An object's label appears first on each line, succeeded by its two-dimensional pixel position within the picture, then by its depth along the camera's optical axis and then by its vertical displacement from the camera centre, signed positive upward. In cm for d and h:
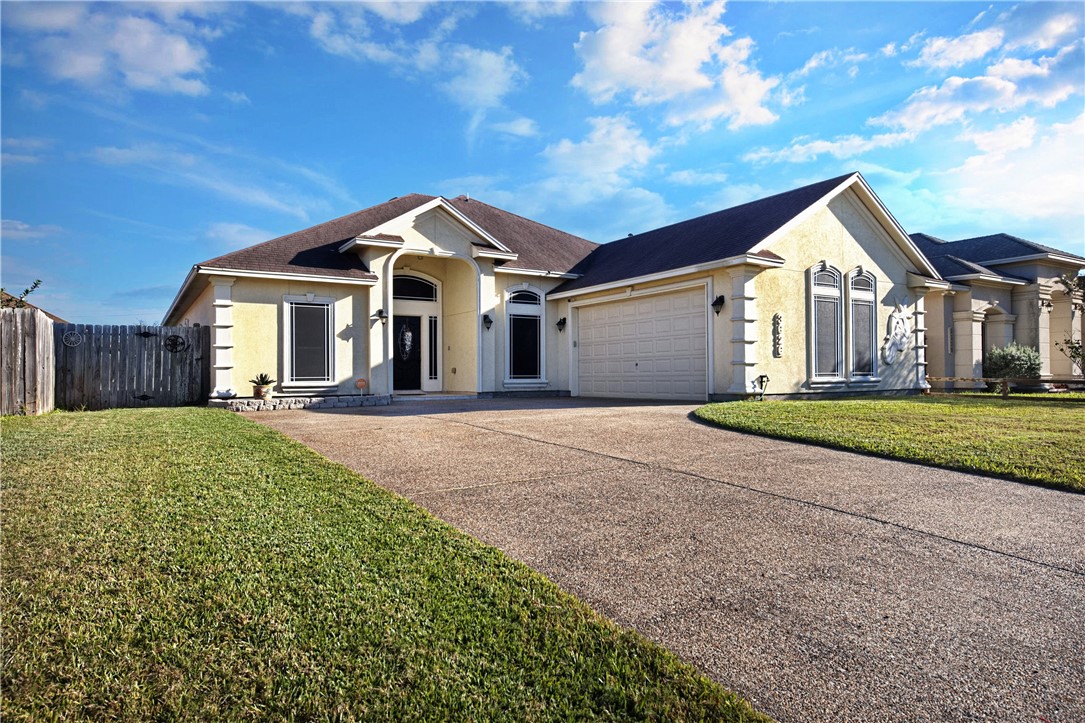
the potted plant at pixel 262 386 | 1336 -39
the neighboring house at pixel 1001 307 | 1961 +197
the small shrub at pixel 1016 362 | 1888 +4
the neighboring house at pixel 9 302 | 1465 +179
